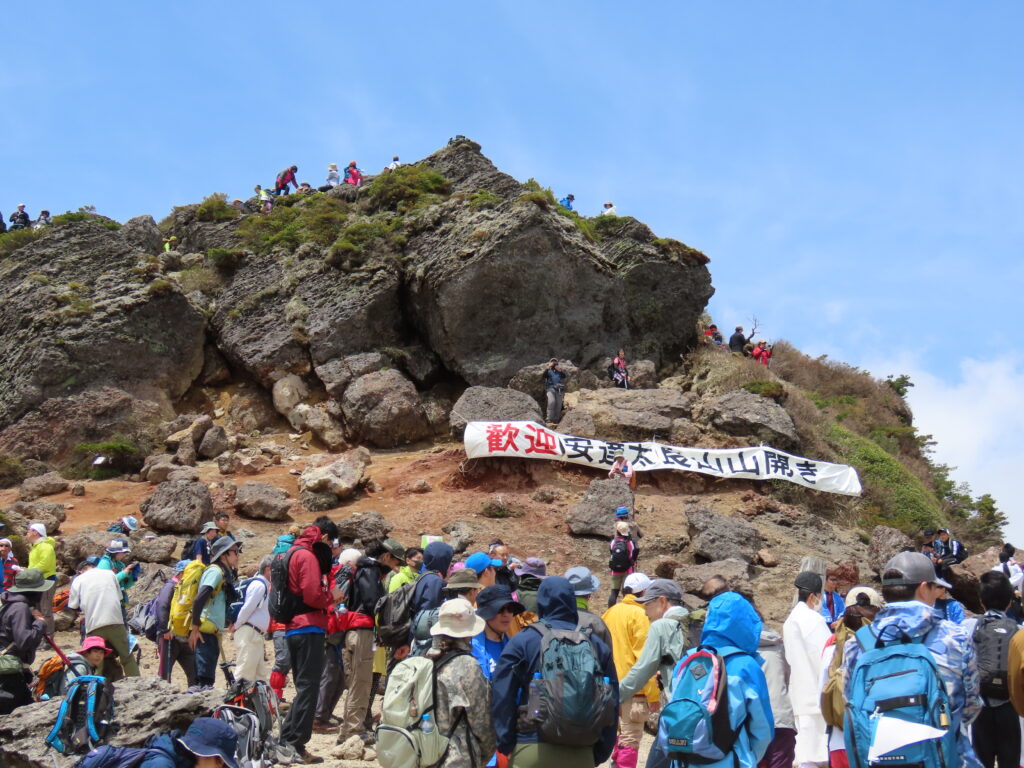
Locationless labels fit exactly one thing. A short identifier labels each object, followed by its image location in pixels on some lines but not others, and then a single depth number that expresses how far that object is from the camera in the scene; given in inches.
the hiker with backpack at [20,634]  252.7
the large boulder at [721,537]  577.6
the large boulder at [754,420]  754.2
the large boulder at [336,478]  687.1
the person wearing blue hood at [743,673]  170.6
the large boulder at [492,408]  740.0
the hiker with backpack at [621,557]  400.5
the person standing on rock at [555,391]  783.7
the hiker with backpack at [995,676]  203.0
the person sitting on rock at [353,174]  1186.0
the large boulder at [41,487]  726.5
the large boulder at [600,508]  613.0
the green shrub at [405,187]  1027.9
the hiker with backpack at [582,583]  257.6
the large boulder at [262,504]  648.4
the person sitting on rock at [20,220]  1111.6
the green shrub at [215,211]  1097.4
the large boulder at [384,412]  835.4
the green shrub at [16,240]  987.3
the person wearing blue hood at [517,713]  181.0
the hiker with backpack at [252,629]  298.2
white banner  692.7
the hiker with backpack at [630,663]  256.4
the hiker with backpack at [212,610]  306.3
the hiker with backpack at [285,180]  1219.9
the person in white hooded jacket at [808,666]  233.3
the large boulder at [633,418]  748.0
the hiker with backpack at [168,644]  323.6
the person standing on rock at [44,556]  414.3
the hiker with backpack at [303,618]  283.4
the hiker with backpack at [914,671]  154.8
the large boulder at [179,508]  604.7
